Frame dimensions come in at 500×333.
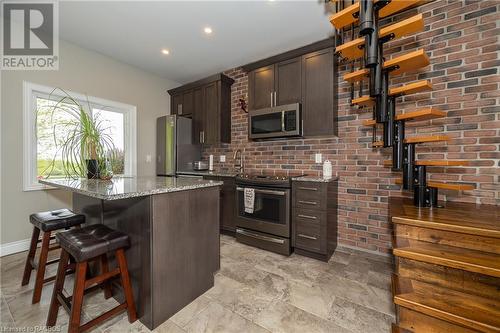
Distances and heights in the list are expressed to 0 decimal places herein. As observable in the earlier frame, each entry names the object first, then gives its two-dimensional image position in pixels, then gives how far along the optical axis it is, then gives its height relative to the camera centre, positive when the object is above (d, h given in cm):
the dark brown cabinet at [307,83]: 256 +109
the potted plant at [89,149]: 189 +15
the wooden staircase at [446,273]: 101 -61
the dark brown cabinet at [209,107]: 360 +104
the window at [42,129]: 260 +48
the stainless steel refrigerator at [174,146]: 377 +36
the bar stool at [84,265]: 118 -62
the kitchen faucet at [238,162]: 361 +6
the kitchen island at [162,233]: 135 -49
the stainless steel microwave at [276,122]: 272 +60
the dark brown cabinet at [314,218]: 232 -62
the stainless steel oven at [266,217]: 249 -66
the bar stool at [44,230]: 159 -52
